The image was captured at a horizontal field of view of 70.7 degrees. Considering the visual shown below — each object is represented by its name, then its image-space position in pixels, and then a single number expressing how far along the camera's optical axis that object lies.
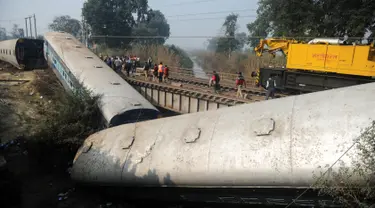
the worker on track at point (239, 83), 14.73
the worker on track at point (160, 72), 18.38
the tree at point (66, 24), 100.12
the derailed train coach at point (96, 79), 10.38
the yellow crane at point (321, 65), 13.18
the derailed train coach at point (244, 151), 4.82
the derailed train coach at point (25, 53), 25.50
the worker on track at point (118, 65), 21.44
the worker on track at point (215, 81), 15.52
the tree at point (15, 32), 143.38
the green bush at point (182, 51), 59.96
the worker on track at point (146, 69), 20.55
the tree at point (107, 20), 52.34
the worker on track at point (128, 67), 21.38
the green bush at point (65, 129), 10.65
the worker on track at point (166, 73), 18.70
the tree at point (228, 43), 55.94
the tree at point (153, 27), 68.06
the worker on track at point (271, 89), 13.52
